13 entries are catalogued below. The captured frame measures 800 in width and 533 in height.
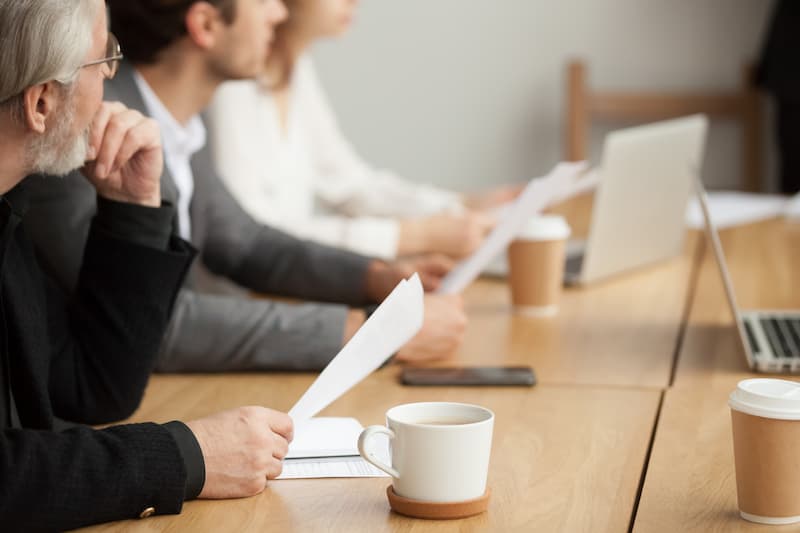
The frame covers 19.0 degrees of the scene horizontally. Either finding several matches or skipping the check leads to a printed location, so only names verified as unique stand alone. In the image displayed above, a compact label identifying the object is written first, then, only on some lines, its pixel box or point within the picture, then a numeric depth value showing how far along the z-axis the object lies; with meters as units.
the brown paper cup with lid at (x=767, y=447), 1.74
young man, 2.25
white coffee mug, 1.77
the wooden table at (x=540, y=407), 1.80
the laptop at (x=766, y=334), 2.20
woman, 3.04
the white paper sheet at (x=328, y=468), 1.89
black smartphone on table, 2.18
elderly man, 1.80
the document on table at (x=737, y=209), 3.59
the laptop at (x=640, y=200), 2.71
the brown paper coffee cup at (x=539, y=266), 2.55
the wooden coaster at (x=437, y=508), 1.78
